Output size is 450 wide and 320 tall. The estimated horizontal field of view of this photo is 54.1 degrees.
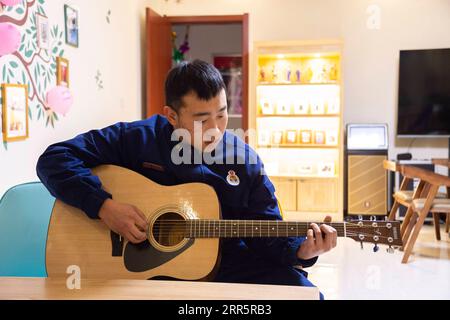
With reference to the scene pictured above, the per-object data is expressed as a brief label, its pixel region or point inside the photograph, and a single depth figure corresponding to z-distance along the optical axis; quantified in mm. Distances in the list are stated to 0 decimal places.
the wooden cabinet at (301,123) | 4926
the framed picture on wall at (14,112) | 2238
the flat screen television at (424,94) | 4941
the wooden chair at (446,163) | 4218
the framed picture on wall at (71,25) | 2992
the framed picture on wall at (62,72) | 2861
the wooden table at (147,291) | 976
